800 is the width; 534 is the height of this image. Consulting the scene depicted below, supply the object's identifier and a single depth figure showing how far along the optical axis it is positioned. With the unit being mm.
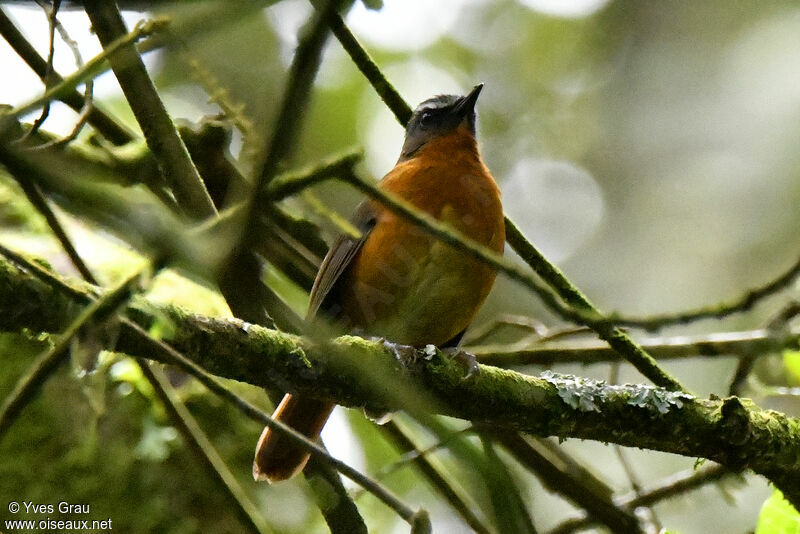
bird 7645
